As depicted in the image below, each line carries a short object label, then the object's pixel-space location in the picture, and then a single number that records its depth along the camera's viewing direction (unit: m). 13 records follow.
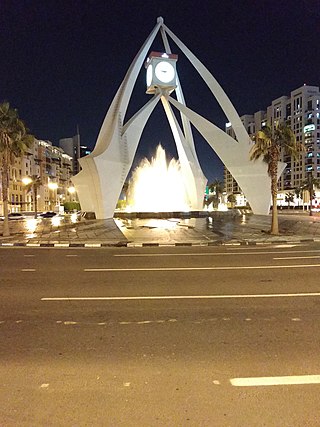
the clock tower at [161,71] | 47.81
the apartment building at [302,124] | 125.06
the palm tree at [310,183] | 56.14
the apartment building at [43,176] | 84.44
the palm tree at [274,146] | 22.08
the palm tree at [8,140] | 23.05
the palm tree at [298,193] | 97.89
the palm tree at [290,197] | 100.22
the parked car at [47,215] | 56.66
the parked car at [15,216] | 50.18
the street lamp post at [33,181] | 50.35
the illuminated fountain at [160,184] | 50.50
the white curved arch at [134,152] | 34.56
